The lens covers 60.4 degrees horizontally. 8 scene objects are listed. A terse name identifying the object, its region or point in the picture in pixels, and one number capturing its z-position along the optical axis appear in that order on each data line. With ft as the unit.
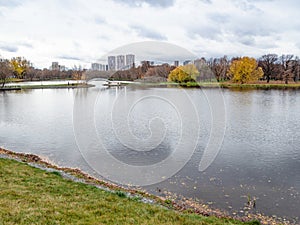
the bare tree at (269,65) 266.22
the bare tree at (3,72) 201.67
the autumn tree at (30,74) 367.41
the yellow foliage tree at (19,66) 332.08
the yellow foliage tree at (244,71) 228.02
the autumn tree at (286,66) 244.01
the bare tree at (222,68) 216.33
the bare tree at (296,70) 255.70
